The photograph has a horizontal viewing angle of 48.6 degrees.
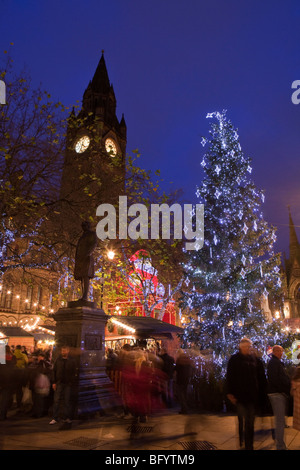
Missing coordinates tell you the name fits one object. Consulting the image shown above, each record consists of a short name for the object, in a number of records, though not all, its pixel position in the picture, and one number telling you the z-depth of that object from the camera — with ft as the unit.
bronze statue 33.30
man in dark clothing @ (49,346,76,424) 24.50
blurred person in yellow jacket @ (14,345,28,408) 29.37
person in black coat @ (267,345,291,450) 18.19
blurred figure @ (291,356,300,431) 18.37
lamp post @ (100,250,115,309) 51.78
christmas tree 47.21
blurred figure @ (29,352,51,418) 28.37
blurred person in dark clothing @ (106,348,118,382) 37.45
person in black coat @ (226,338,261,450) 17.25
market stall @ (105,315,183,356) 51.90
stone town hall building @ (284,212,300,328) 169.17
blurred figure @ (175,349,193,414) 29.91
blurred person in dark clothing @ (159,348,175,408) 37.41
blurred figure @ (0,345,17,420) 27.30
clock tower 45.75
